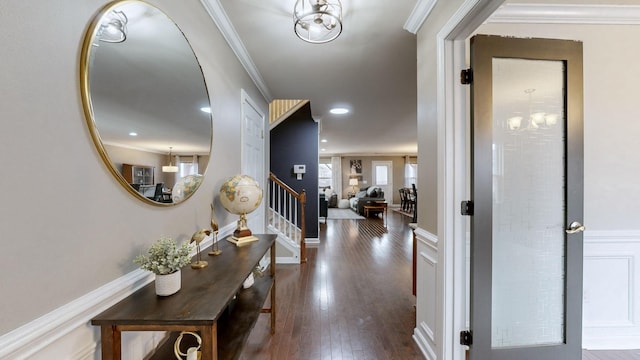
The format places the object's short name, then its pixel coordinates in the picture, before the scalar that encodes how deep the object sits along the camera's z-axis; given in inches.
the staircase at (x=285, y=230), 153.0
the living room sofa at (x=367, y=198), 345.2
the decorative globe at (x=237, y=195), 69.3
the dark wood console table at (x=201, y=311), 33.4
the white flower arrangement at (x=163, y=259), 38.7
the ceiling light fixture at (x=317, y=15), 63.8
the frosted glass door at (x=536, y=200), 62.6
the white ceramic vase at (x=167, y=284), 39.2
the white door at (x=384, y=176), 472.7
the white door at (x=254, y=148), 99.2
